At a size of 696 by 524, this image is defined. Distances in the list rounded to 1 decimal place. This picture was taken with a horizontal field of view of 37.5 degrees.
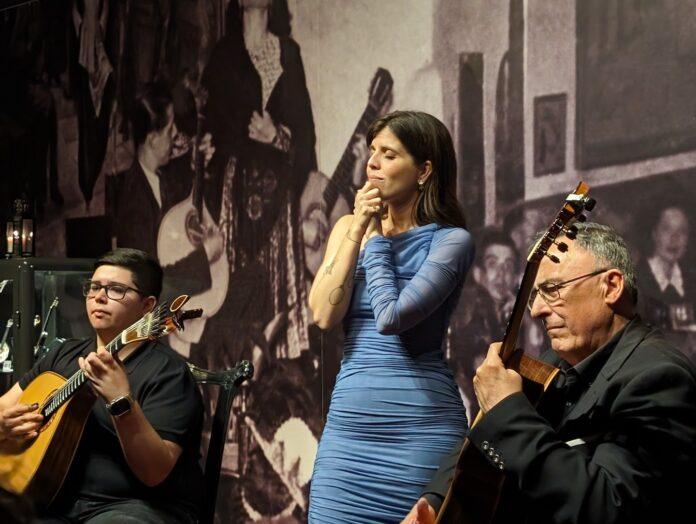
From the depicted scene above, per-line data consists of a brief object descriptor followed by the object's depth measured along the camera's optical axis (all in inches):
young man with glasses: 117.7
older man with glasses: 78.5
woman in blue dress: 106.3
